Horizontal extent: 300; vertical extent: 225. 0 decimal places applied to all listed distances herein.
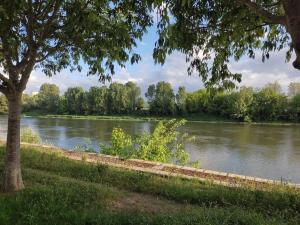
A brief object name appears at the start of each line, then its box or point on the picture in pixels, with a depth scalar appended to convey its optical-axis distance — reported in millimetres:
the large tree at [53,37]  3125
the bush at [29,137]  10067
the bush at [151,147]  7362
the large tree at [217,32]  2830
